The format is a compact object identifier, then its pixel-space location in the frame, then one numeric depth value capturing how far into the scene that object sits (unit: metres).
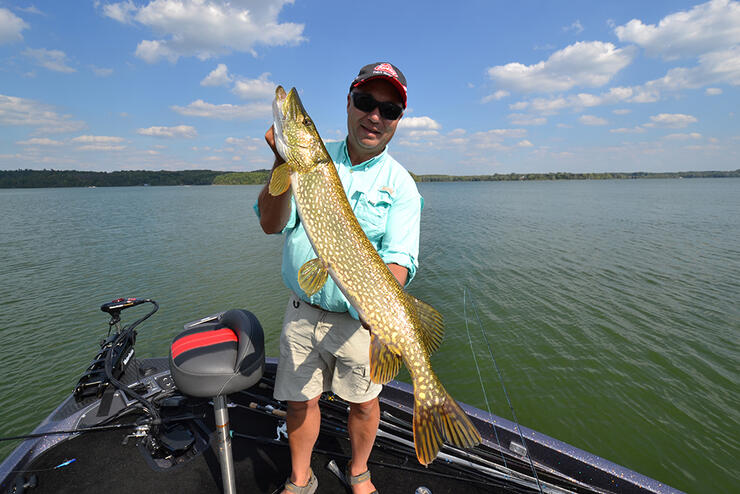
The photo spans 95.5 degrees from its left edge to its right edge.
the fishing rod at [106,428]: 2.48
